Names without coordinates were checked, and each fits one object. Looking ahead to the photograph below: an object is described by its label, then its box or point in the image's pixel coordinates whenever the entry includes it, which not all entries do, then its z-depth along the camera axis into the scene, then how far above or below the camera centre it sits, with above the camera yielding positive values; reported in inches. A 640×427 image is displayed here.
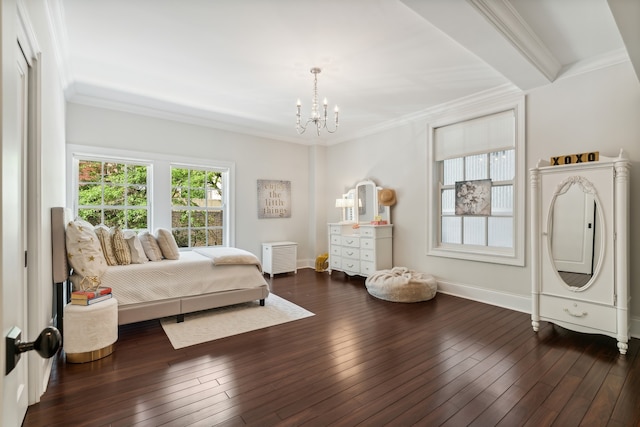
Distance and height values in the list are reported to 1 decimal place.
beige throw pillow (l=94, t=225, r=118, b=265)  124.1 -13.5
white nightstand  225.3 -34.3
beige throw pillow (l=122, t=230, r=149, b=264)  129.6 -15.5
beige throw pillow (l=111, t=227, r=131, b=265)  126.3 -14.8
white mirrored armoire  105.3 -13.5
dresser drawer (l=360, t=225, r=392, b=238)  201.2 -13.5
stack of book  99.4 -27.8
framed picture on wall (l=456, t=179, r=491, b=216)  166.1 +7.2
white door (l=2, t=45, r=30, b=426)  23.5 -4.0
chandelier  134.2 +60.8
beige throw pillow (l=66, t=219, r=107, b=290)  107.0 -15.3
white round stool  95.7 -37.9
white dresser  201.9 -26.2
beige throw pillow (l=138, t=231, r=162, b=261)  138.3 -15.8
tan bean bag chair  162.4 -40.9
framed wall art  237.3 +10.2
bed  107.0 -29.6
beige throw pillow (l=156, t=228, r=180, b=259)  142.5 -15.0
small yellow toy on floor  244.4 -41.4
